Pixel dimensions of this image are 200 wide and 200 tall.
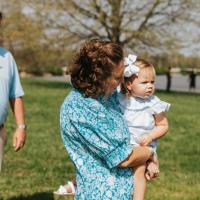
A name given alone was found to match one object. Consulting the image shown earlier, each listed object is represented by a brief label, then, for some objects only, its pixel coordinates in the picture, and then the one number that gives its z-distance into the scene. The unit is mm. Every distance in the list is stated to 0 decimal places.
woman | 3361
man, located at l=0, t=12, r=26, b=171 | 4512
